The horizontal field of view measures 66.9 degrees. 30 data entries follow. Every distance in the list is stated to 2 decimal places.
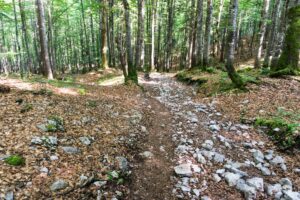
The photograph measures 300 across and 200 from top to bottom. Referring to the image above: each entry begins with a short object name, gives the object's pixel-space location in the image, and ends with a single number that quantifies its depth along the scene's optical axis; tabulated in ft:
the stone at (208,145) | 19.43
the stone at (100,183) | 13.60
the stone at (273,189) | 14.02
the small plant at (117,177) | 14.47
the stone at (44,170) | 13.40
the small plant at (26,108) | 19.98
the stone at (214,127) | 22.75
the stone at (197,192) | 14.23
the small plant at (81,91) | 30.28
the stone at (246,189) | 13.78
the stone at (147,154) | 18.00
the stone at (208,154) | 18.10
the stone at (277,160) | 16.66
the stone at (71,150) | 16.00
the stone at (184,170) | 16.01
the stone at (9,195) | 11.04
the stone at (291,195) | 13.29
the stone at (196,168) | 16.46
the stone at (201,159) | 17.57
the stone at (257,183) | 14.42
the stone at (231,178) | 15.09
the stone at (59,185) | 12.49
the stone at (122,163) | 15.87
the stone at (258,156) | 17.25
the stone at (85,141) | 17.60
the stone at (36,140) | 15.66
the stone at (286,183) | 14.24
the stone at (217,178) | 15.50
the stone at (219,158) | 17.60
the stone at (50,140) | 16.14
